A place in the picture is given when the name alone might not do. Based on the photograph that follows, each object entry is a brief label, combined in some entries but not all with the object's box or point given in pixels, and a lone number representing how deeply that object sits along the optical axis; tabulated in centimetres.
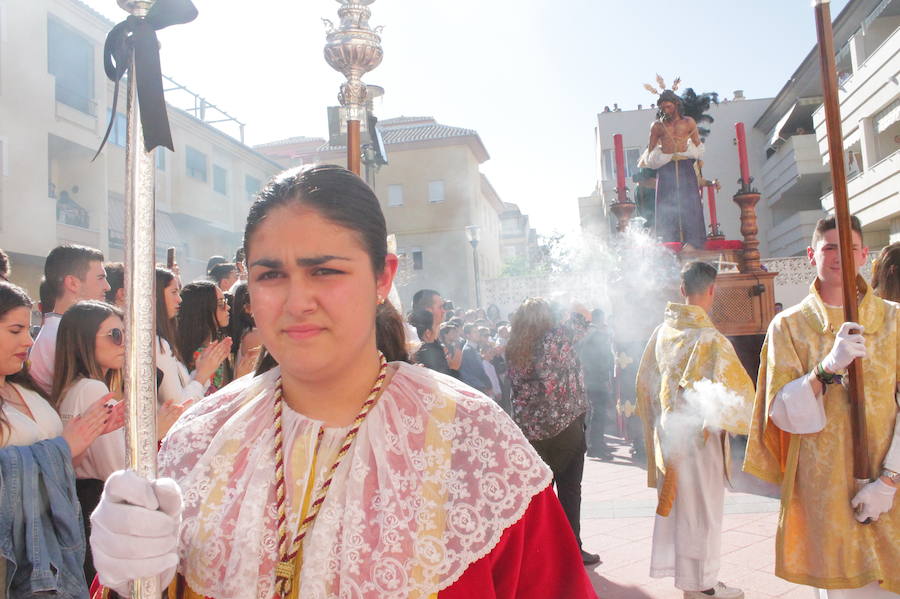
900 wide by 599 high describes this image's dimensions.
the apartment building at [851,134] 2048
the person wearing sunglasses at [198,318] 486
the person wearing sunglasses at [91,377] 345
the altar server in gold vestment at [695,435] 450
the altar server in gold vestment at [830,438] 335
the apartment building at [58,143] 1695
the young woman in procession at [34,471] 281
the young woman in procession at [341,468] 157
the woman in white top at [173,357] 408
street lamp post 1938
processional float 716
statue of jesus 747
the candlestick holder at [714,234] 818
